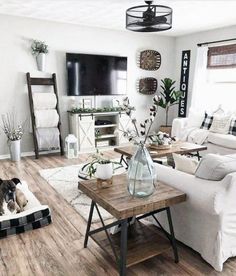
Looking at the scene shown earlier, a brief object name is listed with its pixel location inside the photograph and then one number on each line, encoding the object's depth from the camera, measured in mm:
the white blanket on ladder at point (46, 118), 4773
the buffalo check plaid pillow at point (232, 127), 4566
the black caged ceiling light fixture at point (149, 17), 2951
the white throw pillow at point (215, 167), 1902
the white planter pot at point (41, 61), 4724
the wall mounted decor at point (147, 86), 6070
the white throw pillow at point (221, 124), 4648
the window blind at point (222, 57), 5094
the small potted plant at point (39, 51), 4711
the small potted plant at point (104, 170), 2016
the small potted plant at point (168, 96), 5840
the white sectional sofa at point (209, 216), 1845
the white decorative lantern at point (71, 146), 4864
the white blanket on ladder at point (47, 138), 4809
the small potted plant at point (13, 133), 4617
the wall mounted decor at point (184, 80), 6062
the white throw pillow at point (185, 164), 2225
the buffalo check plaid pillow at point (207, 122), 4954
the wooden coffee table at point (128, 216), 1733
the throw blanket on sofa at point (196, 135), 4738
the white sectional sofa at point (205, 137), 4367
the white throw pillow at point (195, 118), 5172
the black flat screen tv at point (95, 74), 5117
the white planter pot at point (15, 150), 4609
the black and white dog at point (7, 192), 2467
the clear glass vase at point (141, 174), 1875
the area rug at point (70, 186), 2857
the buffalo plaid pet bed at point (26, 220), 2381
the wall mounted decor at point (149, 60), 5979
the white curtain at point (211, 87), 5266
